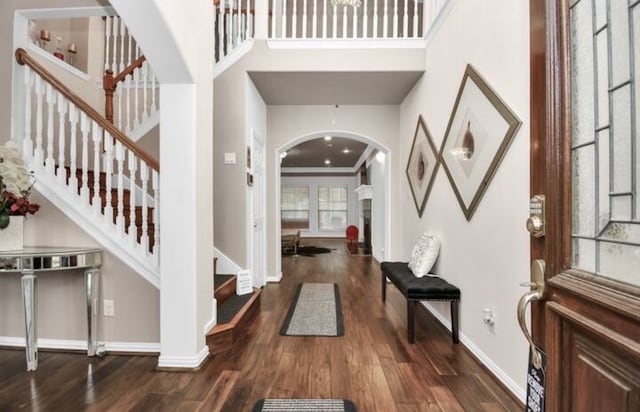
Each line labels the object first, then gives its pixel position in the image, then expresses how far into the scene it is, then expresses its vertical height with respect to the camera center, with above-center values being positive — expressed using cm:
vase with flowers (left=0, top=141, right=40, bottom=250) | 210 +7
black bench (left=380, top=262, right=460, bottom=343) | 264 -77
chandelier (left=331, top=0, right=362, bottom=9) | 264 +180
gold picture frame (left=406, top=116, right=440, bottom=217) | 340 +47
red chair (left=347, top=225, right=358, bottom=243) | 944 -87
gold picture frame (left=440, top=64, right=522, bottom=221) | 206 +49
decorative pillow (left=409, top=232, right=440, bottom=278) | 308 -52
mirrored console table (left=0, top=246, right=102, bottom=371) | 203 -41
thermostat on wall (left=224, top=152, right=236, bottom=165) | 367 +56
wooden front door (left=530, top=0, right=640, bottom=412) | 56 +2
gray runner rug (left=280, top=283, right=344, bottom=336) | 291 -116
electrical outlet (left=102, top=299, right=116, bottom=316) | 241 -78
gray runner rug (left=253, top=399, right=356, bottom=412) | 178 -116
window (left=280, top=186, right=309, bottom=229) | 1231 -6
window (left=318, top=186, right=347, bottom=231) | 1223 -7
